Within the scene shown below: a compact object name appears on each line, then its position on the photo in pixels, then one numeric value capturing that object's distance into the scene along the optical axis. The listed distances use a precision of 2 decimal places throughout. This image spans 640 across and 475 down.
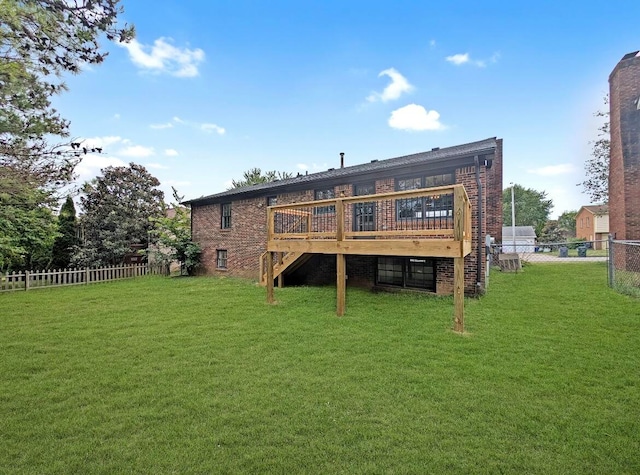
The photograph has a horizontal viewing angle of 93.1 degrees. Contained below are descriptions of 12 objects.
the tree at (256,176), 37.09
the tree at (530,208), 51.25
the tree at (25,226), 4.57
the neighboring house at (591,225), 33.22
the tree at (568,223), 45.49
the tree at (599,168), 16.12
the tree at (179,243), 14.66
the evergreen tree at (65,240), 15.88
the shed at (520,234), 31.44
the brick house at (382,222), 6.25
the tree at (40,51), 3.14
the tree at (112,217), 15.96
